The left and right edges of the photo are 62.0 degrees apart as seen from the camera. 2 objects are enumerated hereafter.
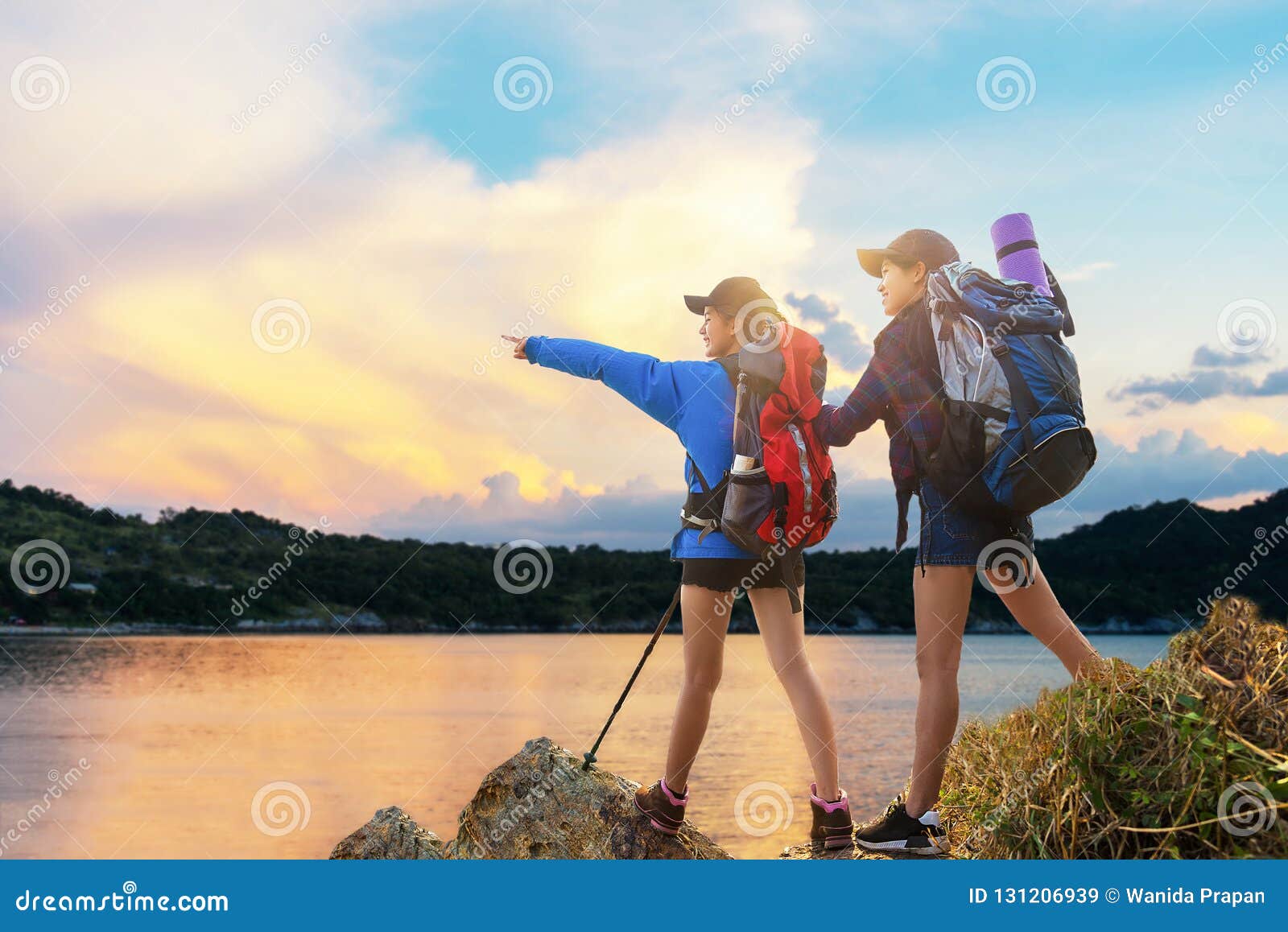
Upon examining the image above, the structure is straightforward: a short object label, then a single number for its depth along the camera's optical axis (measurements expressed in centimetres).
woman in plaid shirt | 460
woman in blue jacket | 491
